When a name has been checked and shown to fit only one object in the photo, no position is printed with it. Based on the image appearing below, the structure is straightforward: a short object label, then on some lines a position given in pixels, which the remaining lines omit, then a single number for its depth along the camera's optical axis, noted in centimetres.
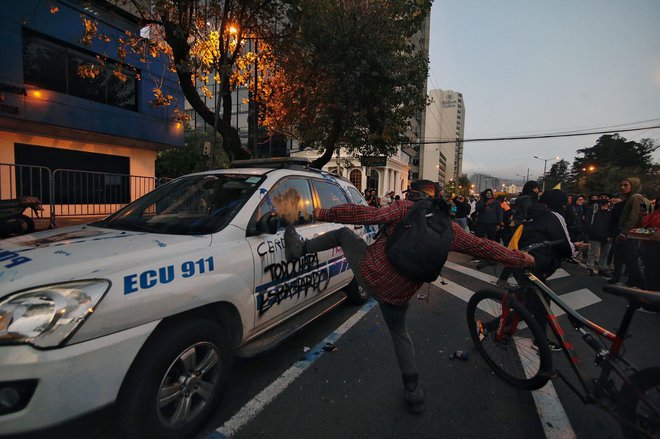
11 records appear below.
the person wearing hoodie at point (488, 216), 964
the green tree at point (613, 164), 4247
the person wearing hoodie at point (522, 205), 394
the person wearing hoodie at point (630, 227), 573
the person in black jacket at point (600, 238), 759
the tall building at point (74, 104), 1023
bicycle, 195
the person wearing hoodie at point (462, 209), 987
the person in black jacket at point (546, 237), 319
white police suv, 152
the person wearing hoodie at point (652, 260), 449
